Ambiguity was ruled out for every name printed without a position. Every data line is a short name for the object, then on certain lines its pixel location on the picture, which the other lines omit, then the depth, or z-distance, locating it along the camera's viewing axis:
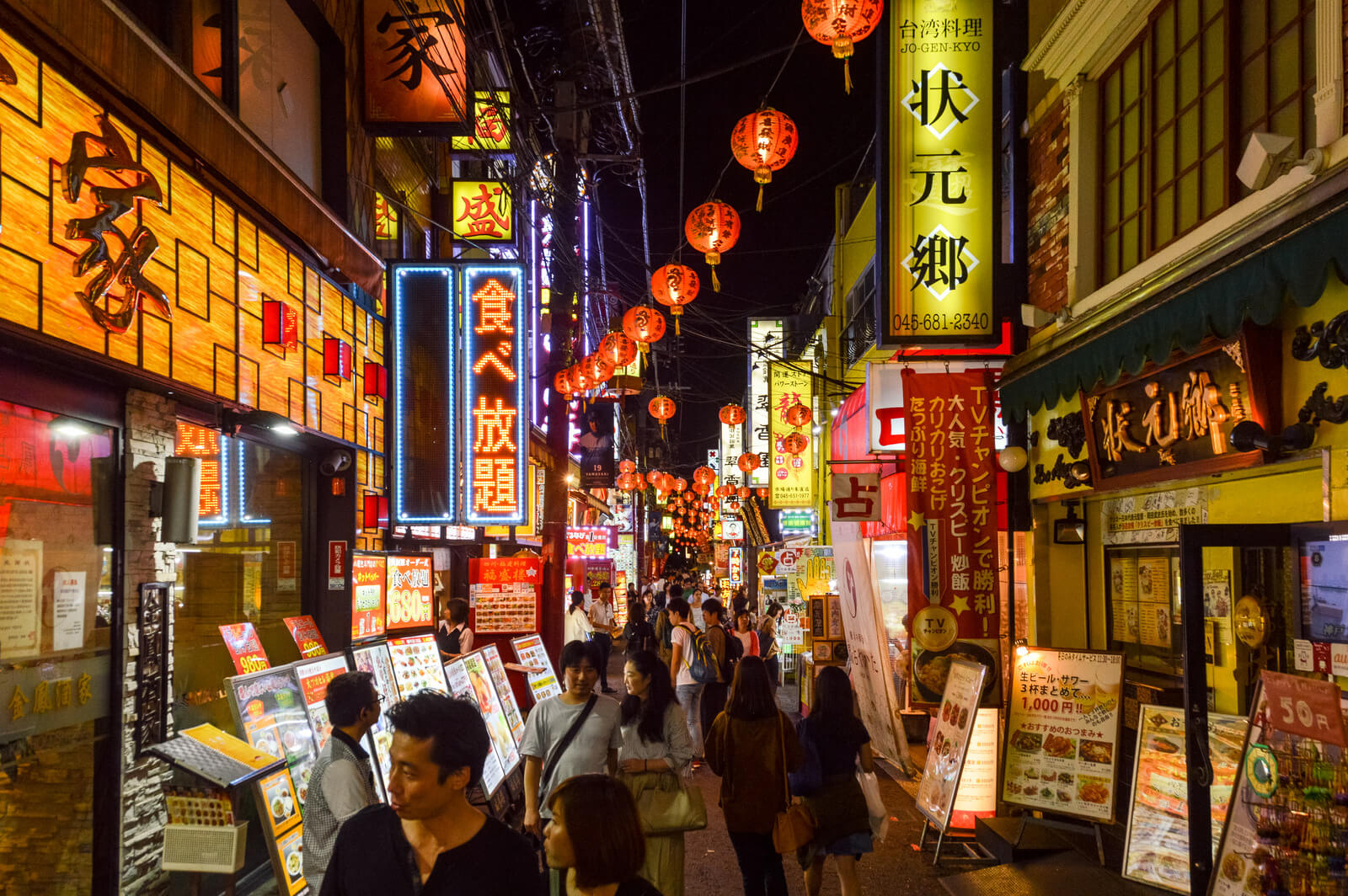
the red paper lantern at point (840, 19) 6.89
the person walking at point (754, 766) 5.84
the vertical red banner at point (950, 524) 9.22
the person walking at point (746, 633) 14.69
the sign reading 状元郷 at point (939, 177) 9.09
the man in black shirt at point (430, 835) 2.77
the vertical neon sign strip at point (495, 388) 11.09
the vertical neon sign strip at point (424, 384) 11.05
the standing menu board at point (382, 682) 6.55
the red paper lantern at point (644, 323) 13.83
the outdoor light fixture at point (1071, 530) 9.70
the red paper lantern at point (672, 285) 12.08
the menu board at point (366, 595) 9.63
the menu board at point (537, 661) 10.29
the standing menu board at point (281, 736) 5.03
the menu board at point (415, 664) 7.48
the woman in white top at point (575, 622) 16.39
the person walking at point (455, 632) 12.30
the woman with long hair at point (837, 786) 6.09
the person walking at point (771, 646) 17.77
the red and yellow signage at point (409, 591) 10.51
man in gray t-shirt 5.59
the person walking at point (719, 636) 12.28
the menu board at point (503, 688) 9.23
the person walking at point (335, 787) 4.13
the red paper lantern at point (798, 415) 23.22
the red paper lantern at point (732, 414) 23.48
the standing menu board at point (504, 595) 13.17
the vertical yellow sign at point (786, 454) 24.34
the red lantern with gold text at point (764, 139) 8.78
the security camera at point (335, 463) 9.91
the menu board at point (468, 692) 7.98
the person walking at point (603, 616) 22.80
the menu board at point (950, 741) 7.80
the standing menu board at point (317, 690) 5.98
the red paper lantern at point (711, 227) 10.29
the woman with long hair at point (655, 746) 5.29
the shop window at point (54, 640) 5.01
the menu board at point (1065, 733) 7.44
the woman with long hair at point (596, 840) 2.76
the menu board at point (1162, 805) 6.46
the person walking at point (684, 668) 11.26
